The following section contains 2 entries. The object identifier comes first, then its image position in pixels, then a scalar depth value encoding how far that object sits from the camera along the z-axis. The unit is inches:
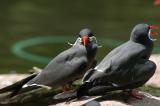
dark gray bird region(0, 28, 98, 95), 439.8
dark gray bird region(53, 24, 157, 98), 419.5
